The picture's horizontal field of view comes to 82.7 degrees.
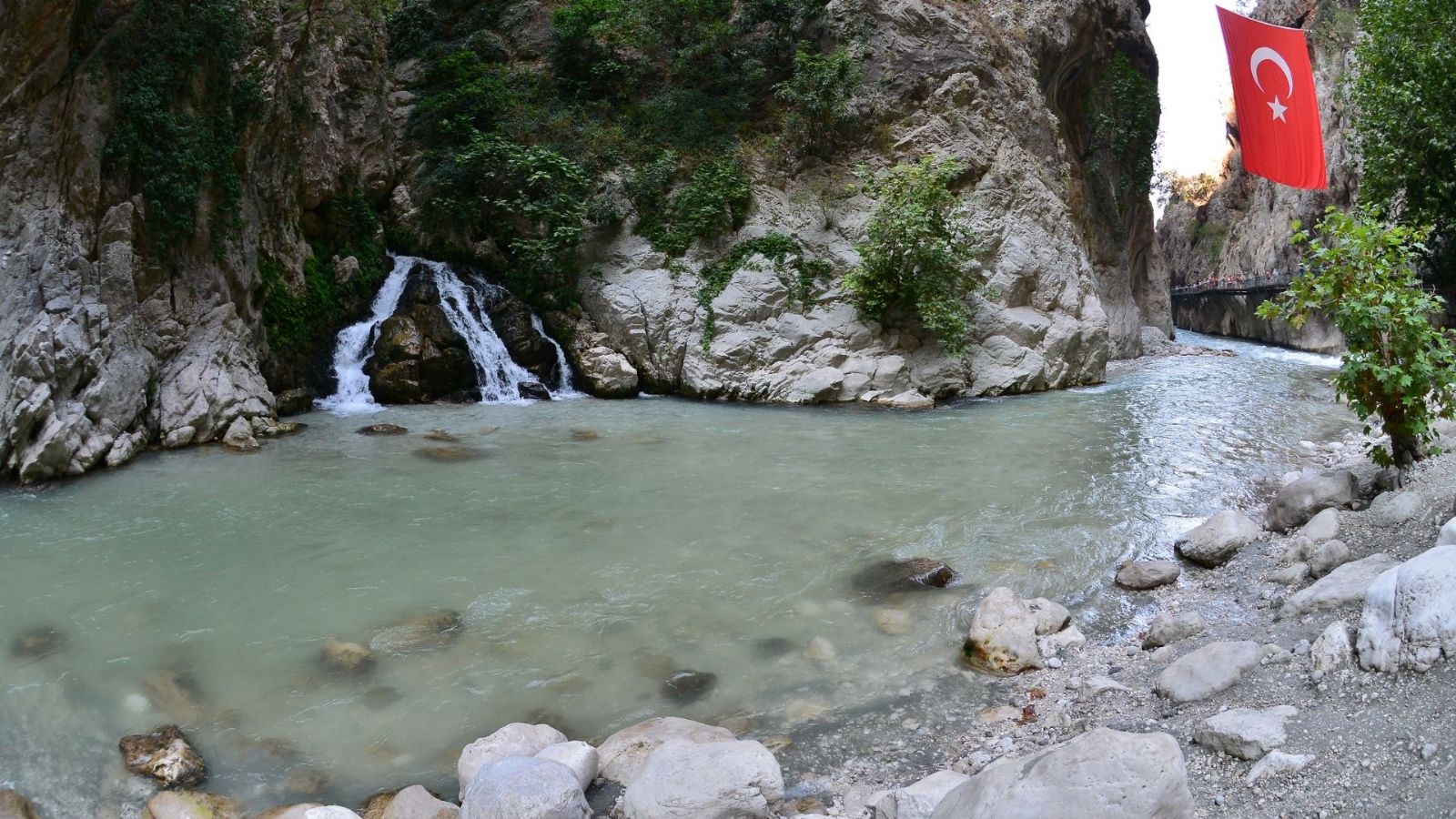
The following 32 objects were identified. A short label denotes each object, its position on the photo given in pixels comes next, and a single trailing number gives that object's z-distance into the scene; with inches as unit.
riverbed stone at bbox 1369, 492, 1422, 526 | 217.0
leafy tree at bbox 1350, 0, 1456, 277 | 708.7
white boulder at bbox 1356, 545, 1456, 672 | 129.6
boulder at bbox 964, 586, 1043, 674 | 198.1
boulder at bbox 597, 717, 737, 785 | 159.8
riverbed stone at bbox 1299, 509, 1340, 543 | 232.8
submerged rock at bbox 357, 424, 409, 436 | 503.5
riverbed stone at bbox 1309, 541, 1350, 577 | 207.2
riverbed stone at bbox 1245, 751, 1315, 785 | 119.7
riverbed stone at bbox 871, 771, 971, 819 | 131.8
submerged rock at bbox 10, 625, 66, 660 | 211.9
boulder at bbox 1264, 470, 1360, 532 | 261.7
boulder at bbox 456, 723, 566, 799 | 158.9
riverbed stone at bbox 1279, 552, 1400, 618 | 176.1
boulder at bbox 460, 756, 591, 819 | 134.3
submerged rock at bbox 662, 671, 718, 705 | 193.0
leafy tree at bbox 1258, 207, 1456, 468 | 232.4
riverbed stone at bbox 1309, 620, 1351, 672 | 144.9
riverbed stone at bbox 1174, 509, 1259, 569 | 253.4
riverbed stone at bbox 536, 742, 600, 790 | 155.2
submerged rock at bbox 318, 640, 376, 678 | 204.7
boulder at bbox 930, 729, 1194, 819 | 105.4
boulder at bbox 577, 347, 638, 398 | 682.8
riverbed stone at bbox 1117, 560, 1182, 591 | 242.7
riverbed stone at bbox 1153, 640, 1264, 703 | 157.4
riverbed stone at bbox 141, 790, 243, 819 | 151.3
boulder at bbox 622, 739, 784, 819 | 136.0
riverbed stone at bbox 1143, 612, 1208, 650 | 195.3
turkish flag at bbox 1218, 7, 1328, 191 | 521.3
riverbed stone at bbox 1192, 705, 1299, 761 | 127.7
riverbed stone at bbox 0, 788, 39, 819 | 145.9
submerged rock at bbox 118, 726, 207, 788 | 161.8
